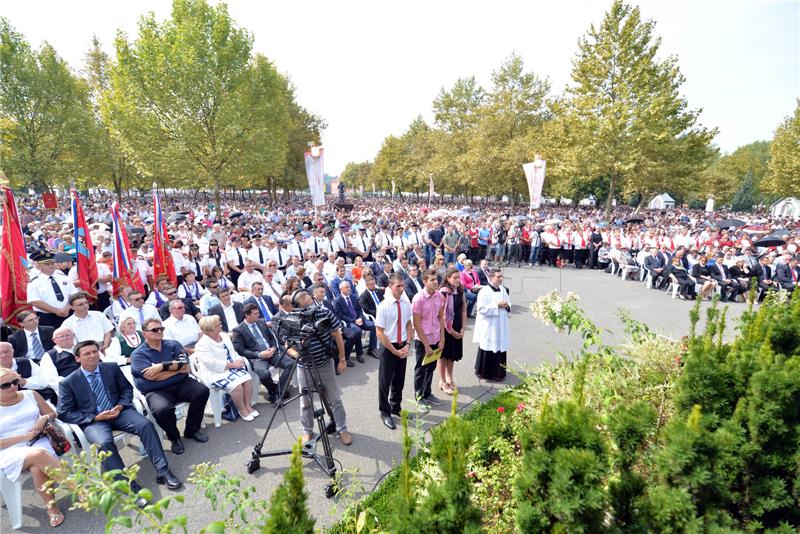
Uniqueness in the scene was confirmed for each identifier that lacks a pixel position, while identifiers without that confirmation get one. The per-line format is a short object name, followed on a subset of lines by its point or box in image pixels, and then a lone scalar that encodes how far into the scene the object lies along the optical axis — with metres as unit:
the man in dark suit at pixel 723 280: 12.85
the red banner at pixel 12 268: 6.17
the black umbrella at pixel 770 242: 16.62
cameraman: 4.64
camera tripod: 4.45
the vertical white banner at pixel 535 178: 20.41
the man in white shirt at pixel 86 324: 5.96
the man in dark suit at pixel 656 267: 14.33
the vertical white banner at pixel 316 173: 18.70
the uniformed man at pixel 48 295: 6.88
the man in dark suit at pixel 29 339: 5.40
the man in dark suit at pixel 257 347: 6.22
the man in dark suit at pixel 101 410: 4.38
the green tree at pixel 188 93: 20.17
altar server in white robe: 6.71
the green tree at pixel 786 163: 27.31
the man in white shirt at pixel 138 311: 6.72
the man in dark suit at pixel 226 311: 7.24
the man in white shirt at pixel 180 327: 6.39
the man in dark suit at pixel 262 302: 7.38
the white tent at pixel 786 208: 50.79
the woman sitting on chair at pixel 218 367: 5.64
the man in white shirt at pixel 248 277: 9.09
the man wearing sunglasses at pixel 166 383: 4.99
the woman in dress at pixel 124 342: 5.94
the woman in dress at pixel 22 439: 3.86
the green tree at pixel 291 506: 1.65
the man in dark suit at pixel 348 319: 7.76
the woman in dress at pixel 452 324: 6.38
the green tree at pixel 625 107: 24.77
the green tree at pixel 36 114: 22.91
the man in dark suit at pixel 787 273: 12.54
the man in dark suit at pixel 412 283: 8.94
